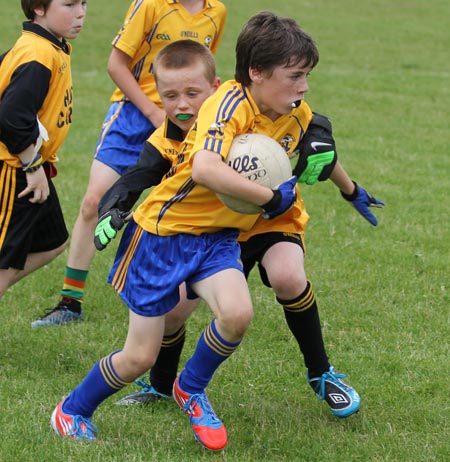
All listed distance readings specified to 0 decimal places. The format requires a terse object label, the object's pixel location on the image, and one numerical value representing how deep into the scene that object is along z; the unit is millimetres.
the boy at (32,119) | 9547
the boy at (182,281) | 7902
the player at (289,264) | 8469
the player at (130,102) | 11570
